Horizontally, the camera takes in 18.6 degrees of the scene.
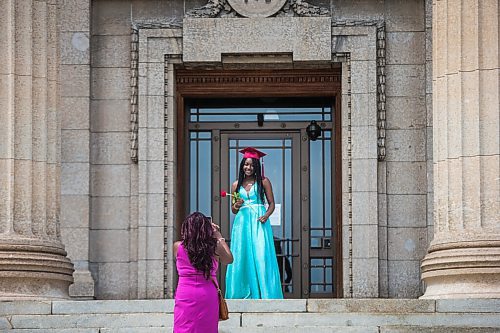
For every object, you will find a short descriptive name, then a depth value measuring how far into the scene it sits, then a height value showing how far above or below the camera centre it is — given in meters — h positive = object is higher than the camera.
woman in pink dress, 13.48 -0.62
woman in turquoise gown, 19.81 -0.42
